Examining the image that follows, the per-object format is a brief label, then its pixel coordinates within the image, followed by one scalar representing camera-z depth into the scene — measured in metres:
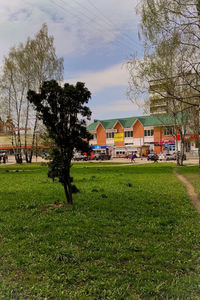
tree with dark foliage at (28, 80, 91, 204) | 8.49
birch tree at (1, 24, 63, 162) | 38.66
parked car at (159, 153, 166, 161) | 52.11
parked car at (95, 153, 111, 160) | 59.03
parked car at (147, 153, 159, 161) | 46.44
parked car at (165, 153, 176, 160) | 51.66
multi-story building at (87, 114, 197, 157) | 70.31
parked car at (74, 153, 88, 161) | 59.47
